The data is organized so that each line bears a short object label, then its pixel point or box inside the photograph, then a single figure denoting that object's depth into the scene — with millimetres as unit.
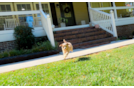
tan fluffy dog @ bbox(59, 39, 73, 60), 3472
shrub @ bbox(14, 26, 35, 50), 5796
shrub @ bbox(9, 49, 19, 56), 4934
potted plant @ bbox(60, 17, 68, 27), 10056
